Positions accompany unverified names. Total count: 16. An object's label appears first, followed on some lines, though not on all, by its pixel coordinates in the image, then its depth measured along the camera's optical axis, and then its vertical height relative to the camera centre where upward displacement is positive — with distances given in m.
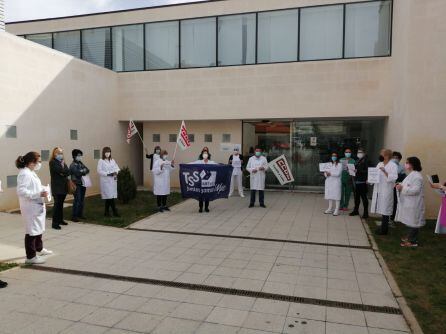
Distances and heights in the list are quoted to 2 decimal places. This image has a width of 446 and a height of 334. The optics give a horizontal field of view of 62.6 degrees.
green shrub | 11.78 -1.43
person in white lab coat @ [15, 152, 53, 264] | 5.61 -0.90
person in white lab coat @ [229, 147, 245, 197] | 13.95 -0.87
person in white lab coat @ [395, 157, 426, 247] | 7.02 -1.05
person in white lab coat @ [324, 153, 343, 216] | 10.27 -1.07
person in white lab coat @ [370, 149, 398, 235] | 7.88 -0.96
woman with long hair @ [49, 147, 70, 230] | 8.13 -0.90
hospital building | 9.88 +2.13
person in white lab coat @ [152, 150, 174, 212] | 10.34 -0.93
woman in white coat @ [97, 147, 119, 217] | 9.55 -0.91
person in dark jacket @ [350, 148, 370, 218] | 9.92 -0.94
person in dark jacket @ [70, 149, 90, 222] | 9.03 -0.97
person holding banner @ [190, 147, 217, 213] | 10.68 -0.57
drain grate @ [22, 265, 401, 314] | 4.49 -1.99
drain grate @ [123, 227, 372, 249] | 7.31 -2.00
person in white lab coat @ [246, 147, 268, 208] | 11.45 -0.91
